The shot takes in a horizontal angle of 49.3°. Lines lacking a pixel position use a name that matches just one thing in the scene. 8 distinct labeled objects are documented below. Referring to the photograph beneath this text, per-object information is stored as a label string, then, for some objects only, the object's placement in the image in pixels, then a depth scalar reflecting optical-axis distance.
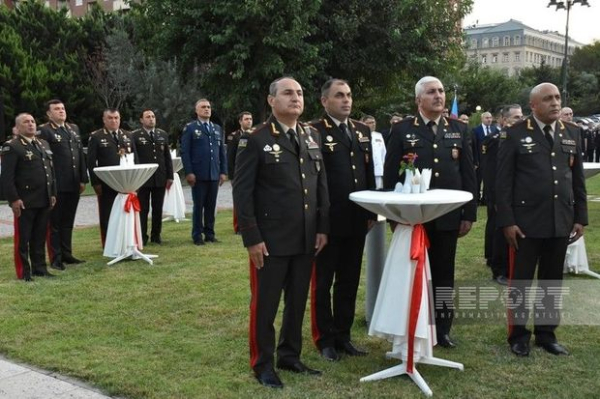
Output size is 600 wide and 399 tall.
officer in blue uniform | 9.66
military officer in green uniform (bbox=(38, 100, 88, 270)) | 8.20
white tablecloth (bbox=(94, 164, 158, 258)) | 8.15
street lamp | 24.17
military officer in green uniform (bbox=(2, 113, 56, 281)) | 7.21
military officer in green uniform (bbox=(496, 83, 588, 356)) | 4.79
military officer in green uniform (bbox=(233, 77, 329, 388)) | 4.17
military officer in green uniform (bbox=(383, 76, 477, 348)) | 4.80
